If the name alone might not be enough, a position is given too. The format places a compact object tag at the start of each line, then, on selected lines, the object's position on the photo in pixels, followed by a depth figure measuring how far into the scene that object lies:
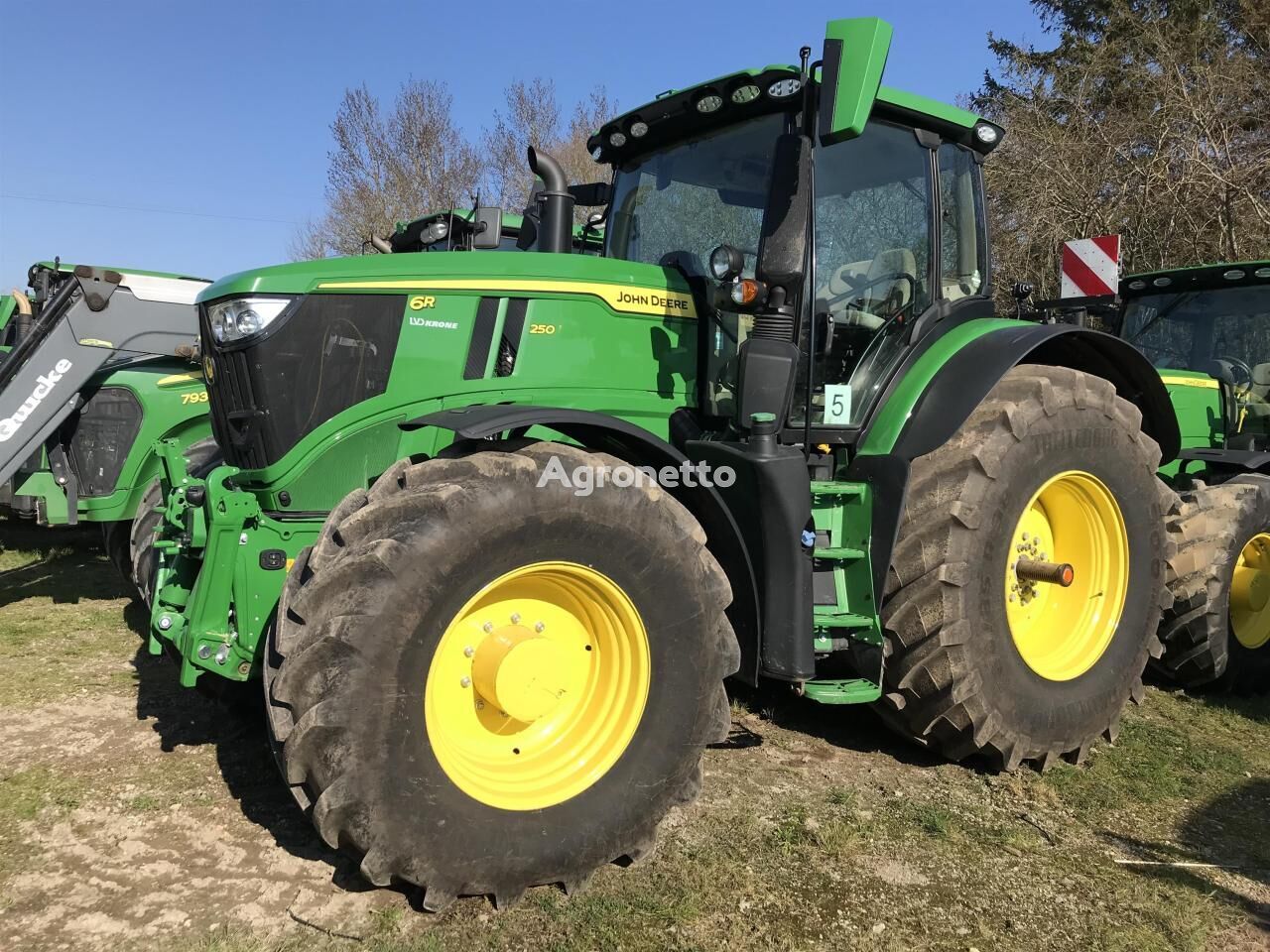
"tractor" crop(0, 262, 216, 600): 6.13
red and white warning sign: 5.81
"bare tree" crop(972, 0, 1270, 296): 10.70
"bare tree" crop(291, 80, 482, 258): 22.70
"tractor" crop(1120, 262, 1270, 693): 4.85
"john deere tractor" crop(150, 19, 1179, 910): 2.65
